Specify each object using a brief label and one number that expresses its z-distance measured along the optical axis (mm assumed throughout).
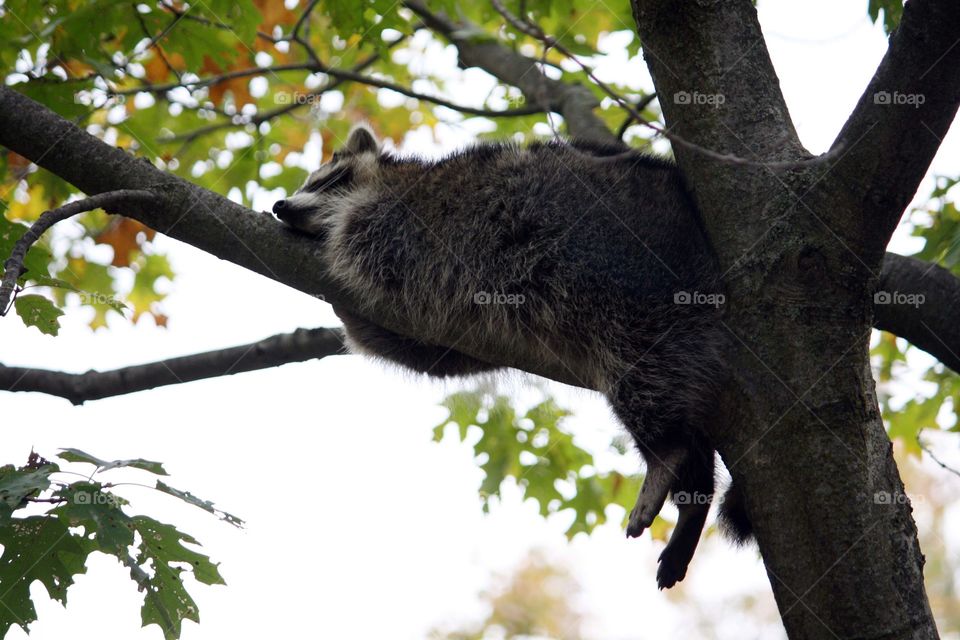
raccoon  6457
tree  5109
